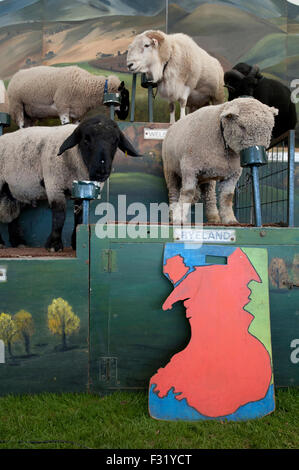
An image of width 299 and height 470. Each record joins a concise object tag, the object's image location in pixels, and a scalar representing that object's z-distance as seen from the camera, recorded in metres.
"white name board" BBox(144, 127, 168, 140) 2.96
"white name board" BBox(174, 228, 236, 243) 1.69
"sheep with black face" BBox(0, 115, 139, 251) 2.08
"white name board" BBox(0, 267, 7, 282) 1.65
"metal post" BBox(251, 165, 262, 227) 1.81
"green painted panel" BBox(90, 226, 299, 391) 1.65
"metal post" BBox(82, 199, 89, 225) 1.75
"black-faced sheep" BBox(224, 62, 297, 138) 3.25
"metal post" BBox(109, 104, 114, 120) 3.01
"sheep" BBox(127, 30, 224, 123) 3.03
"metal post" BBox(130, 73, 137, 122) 3.25
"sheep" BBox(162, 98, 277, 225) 1.94
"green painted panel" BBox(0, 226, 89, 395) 1.62
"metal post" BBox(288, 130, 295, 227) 1.92
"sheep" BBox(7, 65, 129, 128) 3.48
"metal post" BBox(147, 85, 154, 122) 3.35
